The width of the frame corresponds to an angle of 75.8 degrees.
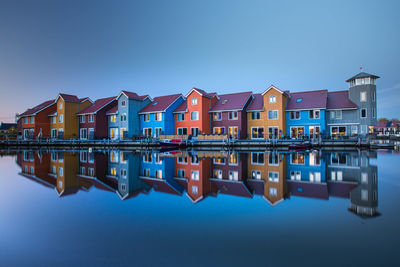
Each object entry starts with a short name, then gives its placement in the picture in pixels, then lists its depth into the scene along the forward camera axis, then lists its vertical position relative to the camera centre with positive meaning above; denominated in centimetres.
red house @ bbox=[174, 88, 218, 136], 4122 +327
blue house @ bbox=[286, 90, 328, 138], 3744 +267
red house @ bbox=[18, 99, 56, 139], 5206 +298
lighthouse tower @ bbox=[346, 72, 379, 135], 3688 +484
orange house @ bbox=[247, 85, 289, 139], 3869 +273
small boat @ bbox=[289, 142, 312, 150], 3086 -158
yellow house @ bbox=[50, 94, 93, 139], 4988 +386
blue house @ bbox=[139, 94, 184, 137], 4341 +316
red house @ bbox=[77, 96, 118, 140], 4709 +301
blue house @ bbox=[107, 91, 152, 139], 4509 +353
